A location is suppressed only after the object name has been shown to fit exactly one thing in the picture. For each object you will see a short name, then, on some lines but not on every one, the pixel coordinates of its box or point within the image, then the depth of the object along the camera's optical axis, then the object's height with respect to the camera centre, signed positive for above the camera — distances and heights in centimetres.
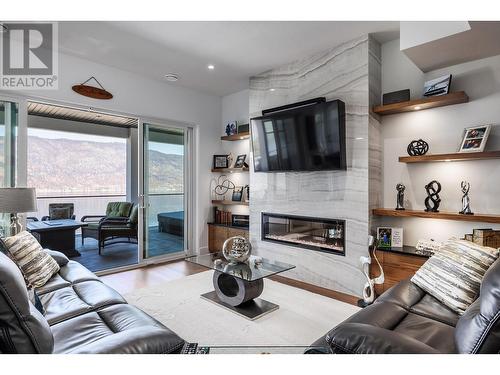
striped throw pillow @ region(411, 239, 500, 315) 176 -56
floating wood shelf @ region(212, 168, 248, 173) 484 +32
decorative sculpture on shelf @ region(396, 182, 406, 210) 314 -10
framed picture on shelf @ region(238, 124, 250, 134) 475 +100
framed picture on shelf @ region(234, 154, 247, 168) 489 +46
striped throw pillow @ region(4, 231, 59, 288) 220 -55
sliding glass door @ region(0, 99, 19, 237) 326 +49
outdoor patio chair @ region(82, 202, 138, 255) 543 -74
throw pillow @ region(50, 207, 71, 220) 620 -52
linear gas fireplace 348 -58
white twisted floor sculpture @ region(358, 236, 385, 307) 290 -95
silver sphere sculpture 287 -62
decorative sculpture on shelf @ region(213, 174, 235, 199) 534 +4
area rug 228 -116
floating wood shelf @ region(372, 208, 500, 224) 253 -26
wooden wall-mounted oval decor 357 +123
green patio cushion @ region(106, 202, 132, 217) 634 -45
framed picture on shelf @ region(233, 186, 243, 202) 498 -9
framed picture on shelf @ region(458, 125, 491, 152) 265 +46
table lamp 272 -10
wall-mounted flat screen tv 328 +61
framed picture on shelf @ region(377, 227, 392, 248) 316 -54
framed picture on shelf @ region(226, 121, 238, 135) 506 +105
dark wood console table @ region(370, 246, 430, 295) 282 -76
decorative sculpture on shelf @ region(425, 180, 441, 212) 292 -9
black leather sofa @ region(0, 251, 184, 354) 106 -71
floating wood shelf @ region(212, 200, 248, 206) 473 -24
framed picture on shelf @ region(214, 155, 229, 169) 520 +49
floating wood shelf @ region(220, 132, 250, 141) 472 +87
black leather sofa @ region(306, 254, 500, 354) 108 -64
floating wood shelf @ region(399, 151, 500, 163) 256 +29
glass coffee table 264 -93
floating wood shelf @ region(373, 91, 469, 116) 274 +84
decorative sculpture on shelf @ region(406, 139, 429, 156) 302 +42
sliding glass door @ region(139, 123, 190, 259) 452 -3
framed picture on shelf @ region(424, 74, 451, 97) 281 +100
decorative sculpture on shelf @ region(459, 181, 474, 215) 272 -11
